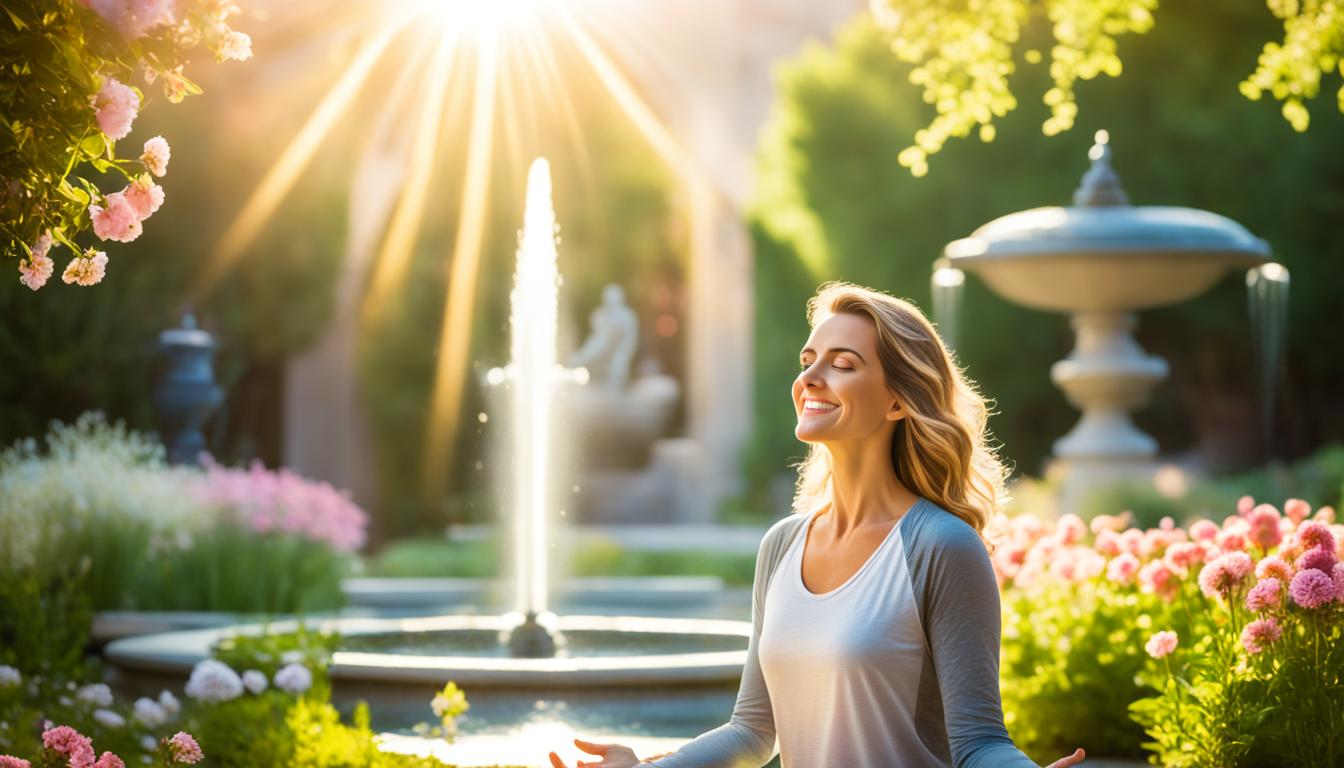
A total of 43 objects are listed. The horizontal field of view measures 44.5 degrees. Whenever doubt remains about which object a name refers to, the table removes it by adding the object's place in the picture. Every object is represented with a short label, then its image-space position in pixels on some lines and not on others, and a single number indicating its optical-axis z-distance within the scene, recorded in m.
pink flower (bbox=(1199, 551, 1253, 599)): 4.20
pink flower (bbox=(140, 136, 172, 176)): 3.33
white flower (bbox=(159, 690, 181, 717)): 5.23
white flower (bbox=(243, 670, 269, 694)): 5.12
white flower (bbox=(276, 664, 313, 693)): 5.07
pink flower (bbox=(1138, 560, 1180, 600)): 4.82
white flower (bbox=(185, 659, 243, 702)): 5.06
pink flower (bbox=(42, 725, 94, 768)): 3.60
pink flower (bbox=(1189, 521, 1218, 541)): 5.03
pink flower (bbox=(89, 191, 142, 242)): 3.31
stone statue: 20.81
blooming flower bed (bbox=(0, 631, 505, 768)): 4.13
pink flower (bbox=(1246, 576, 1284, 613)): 4.04
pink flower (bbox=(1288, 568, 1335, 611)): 3.92
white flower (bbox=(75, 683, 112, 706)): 5.51
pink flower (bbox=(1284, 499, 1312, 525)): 4.89
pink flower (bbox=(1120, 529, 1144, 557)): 5.28
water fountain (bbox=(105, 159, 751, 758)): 5.19
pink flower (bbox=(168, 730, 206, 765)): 3.67
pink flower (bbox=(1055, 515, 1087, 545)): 5.86
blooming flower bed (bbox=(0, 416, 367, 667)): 8.47
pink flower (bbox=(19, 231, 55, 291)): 3.30
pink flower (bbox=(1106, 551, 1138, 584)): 4.98
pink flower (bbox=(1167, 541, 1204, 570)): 4.86
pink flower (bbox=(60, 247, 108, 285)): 3.34
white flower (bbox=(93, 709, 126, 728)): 5.31
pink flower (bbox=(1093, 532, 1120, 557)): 5.32
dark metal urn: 12.14
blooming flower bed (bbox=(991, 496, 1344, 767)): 4.11
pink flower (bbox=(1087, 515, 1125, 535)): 5.62
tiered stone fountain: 10.55
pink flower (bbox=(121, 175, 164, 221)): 3.36
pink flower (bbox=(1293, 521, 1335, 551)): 4.19
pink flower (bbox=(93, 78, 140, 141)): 3.08
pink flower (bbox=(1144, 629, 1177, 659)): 4.28
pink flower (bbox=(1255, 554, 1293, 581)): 4.09
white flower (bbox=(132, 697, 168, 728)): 5.19
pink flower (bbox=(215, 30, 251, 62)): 3.17
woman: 2.52
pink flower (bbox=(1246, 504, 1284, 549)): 4.83
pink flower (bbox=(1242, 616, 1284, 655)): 4.05
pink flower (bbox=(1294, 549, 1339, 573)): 3.99
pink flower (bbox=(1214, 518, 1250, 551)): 4.81
